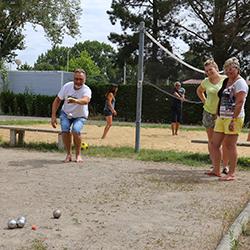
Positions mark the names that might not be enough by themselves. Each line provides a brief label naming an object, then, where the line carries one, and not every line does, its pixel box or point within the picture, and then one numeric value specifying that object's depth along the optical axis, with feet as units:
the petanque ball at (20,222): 16.19
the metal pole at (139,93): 37.22
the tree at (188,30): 115.44
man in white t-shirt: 31.86
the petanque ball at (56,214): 17.49
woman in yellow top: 28.35
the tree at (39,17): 117.08
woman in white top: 25.93
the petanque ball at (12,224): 16.07
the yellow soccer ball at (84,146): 37.63
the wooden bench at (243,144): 31.98
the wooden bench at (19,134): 38.29
